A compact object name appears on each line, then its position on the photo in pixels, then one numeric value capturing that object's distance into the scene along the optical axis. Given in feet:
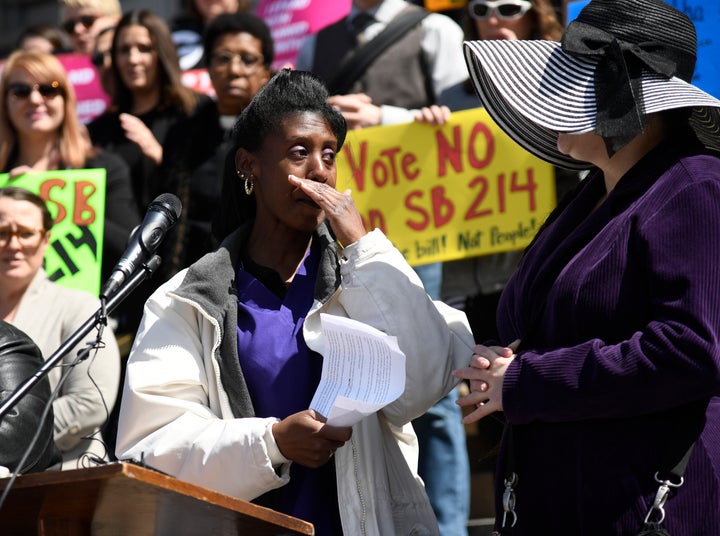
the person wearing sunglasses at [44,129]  22.50
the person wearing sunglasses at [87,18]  30.60
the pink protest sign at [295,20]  28.66
